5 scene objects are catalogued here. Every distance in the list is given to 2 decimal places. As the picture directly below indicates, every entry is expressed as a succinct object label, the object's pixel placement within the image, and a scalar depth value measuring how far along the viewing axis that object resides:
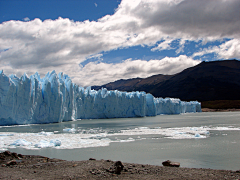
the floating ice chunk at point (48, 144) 9.67
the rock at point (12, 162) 6.30
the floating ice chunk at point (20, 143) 10.09
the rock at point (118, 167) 5.19
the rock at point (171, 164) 5.94
